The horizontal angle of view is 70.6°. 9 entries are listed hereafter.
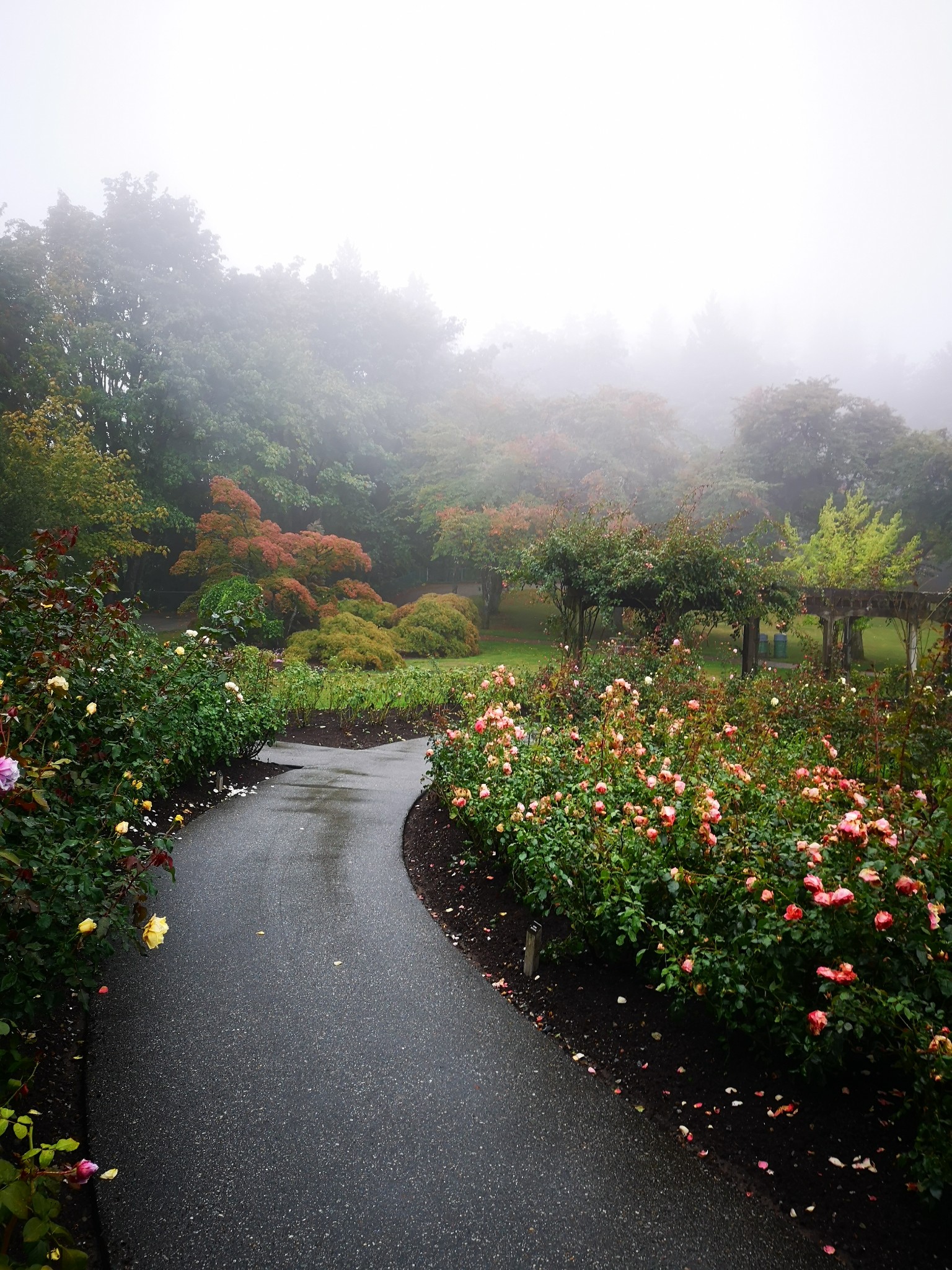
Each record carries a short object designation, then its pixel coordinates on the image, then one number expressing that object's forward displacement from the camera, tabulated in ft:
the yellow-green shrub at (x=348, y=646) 38.83
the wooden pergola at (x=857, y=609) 33.37
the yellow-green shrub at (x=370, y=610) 48.91
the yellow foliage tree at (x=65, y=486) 35.04
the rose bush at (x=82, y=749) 6.03
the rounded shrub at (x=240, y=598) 40.24
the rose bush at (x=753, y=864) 5.64
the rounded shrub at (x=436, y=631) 45.96
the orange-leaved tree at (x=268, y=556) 46.83
